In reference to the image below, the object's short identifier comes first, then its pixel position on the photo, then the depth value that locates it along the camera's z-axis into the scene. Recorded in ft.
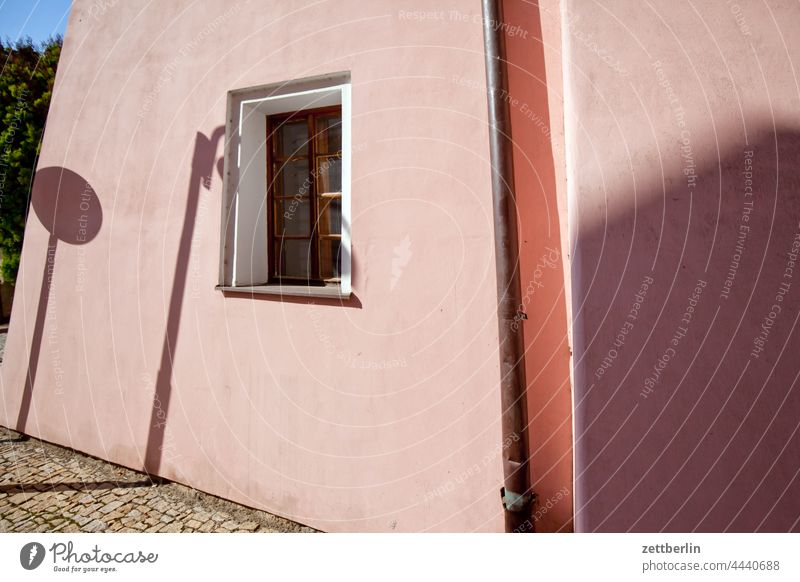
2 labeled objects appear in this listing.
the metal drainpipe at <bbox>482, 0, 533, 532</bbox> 7.11
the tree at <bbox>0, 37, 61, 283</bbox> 21.59
